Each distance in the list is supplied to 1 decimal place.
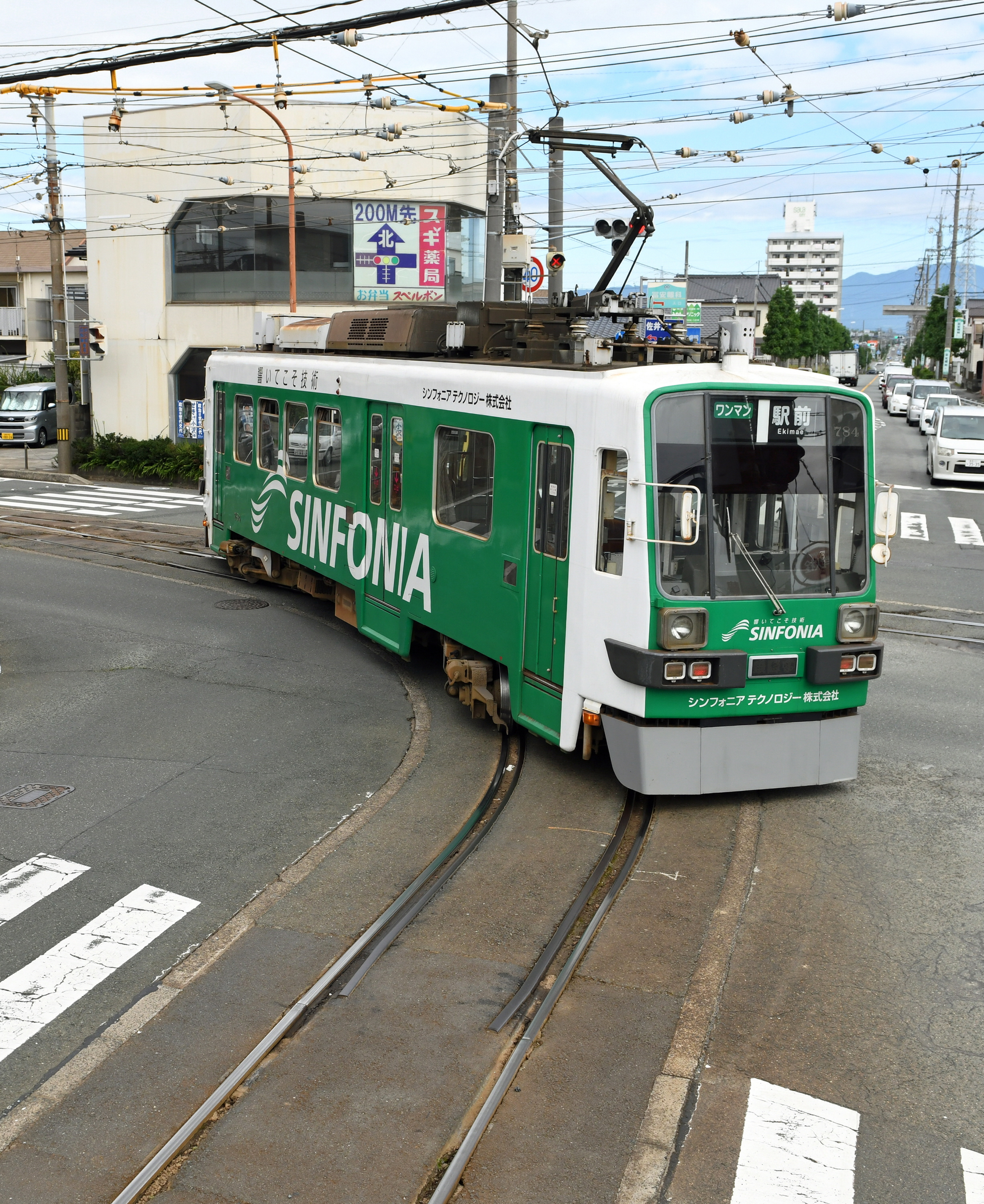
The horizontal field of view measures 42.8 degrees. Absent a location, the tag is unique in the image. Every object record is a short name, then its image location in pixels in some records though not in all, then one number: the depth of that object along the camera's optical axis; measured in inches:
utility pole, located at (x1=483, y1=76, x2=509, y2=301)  754.2
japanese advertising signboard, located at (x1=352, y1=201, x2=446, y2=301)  1346.0
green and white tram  304.0
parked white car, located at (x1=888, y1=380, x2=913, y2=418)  2096.5
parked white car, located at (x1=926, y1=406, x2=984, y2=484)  1115.3
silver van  1605.6
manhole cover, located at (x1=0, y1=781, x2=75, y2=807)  332.5
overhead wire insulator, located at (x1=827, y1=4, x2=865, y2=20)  500.7
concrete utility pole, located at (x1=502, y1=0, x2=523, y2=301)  746.8
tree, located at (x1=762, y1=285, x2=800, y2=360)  3336.6
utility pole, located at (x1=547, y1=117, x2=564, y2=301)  839.1
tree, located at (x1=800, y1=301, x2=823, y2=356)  3590.1
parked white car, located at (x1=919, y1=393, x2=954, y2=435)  1612.9
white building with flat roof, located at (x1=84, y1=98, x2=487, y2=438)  1320.1
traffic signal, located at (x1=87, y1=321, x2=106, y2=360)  1360.7
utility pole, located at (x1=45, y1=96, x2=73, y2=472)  1203.9
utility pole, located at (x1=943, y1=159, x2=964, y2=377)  2764.5
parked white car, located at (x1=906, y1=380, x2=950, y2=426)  1833.2
